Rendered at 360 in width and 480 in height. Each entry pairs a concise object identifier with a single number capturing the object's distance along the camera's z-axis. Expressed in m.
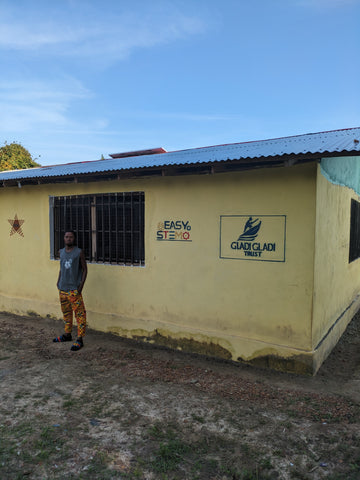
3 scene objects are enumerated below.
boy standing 5.11
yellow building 4.19
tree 17.87
